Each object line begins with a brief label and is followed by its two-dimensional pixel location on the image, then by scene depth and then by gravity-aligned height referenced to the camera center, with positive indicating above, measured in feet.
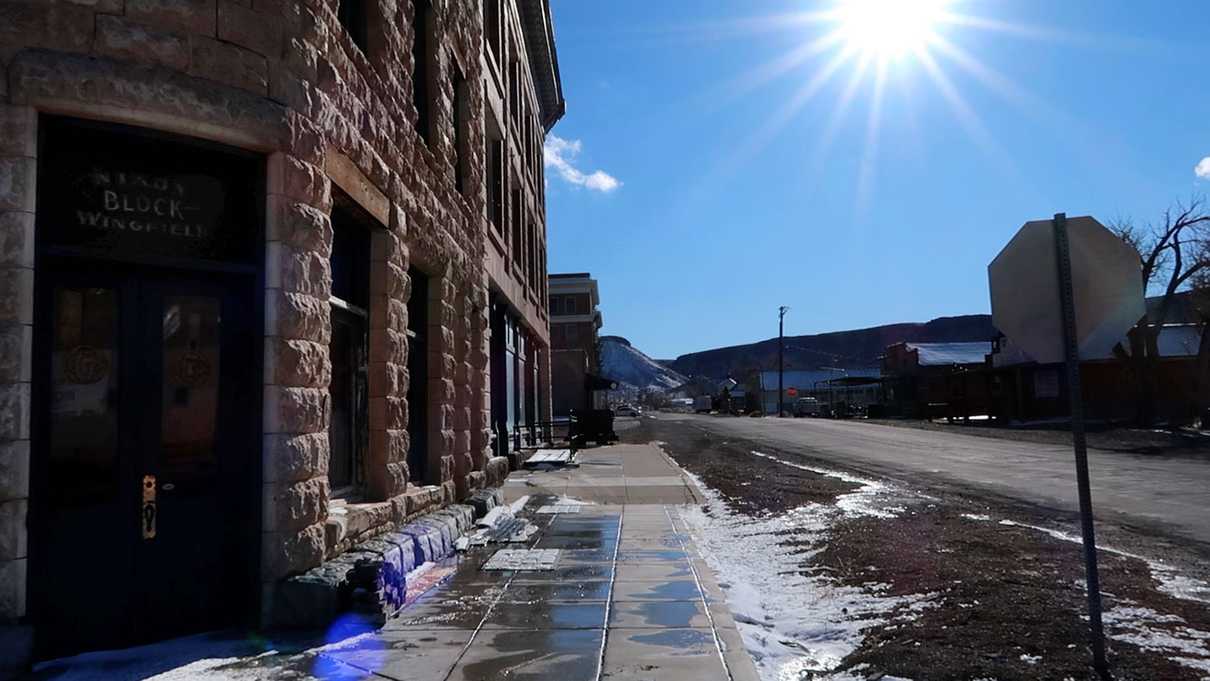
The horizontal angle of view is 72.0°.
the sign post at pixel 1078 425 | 14.74 -0.69
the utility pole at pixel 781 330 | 263.37 +22.46
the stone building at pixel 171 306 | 15.62 +2.19
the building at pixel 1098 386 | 119.34 +0.35
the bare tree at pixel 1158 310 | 106.93 +10.43
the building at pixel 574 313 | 210.79 +22.52
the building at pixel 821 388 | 266.57 +2.42
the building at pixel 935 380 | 164.45 +2.67
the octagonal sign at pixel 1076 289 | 15.46 +1.90
